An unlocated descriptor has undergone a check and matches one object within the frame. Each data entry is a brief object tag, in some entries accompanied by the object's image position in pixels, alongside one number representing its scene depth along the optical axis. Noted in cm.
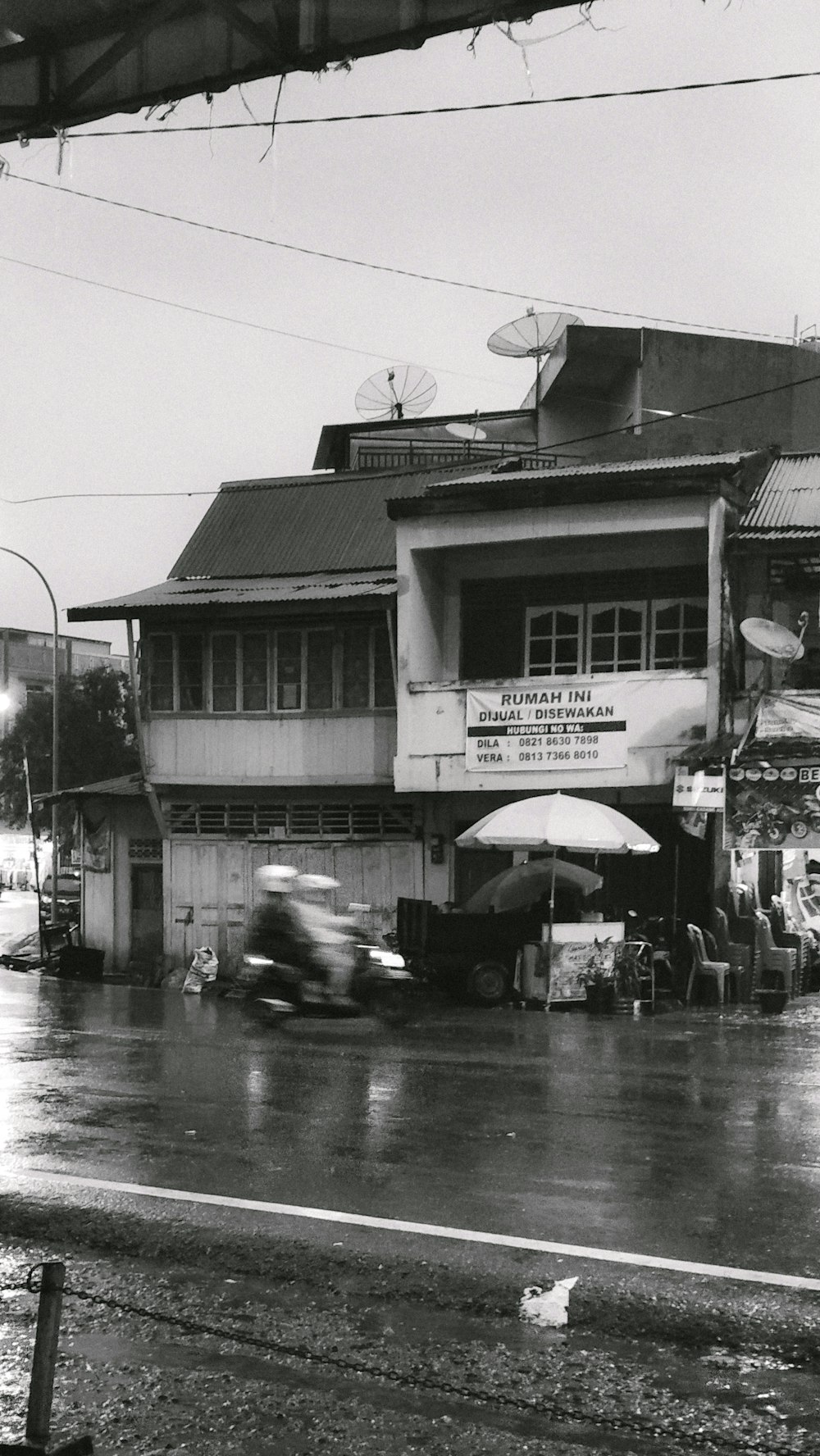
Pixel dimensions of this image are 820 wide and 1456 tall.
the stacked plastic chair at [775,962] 2106
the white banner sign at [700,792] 2027
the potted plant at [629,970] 2011
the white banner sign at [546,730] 2250
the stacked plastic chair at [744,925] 2142
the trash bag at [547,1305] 598
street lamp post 2953
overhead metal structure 570
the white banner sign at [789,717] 2044
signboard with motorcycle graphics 1975
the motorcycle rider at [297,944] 1653
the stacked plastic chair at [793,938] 2239
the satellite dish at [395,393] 3347
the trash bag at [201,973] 2497
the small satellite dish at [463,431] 3397
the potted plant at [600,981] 1978
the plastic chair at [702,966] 2056
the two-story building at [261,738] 2538
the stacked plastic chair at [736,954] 2092
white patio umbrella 1925
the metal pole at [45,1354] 433
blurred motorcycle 1656
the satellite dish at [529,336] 3125
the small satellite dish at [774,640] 2023
